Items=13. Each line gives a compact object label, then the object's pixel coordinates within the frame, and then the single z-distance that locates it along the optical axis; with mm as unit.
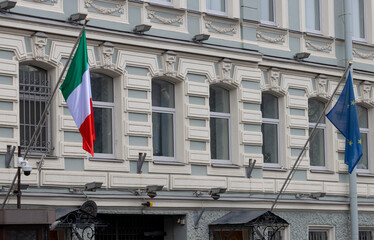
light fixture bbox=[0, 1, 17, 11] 22688
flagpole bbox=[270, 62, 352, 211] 26719
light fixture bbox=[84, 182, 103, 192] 23609
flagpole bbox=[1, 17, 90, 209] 21234
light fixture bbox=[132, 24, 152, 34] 25062
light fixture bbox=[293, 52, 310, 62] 29094
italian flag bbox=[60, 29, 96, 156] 21172
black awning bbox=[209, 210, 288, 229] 25812
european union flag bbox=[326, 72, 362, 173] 26656
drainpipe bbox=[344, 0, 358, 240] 29547
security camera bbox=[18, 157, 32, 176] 20969
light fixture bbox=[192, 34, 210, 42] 26375
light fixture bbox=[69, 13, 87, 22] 23828
